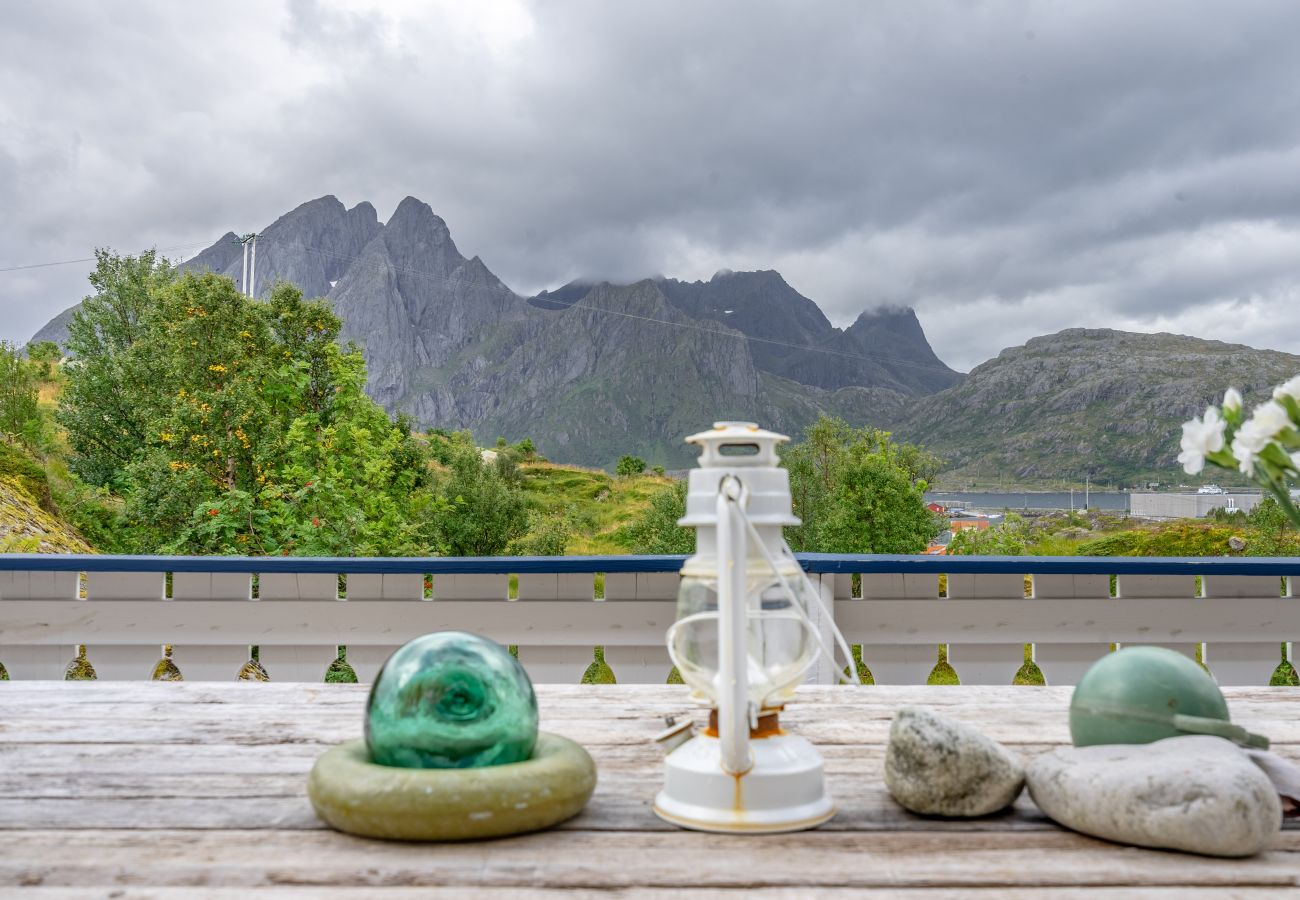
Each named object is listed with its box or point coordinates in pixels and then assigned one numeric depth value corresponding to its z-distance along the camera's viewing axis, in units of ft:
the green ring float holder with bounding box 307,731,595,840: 2.53
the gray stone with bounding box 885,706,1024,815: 2.78
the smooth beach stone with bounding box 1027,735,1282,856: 2.43
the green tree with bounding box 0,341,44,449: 54.08
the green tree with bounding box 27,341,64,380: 67.56
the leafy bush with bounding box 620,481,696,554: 54.39
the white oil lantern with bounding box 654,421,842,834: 2.58
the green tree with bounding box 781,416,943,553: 48.52
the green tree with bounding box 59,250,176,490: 42.11
